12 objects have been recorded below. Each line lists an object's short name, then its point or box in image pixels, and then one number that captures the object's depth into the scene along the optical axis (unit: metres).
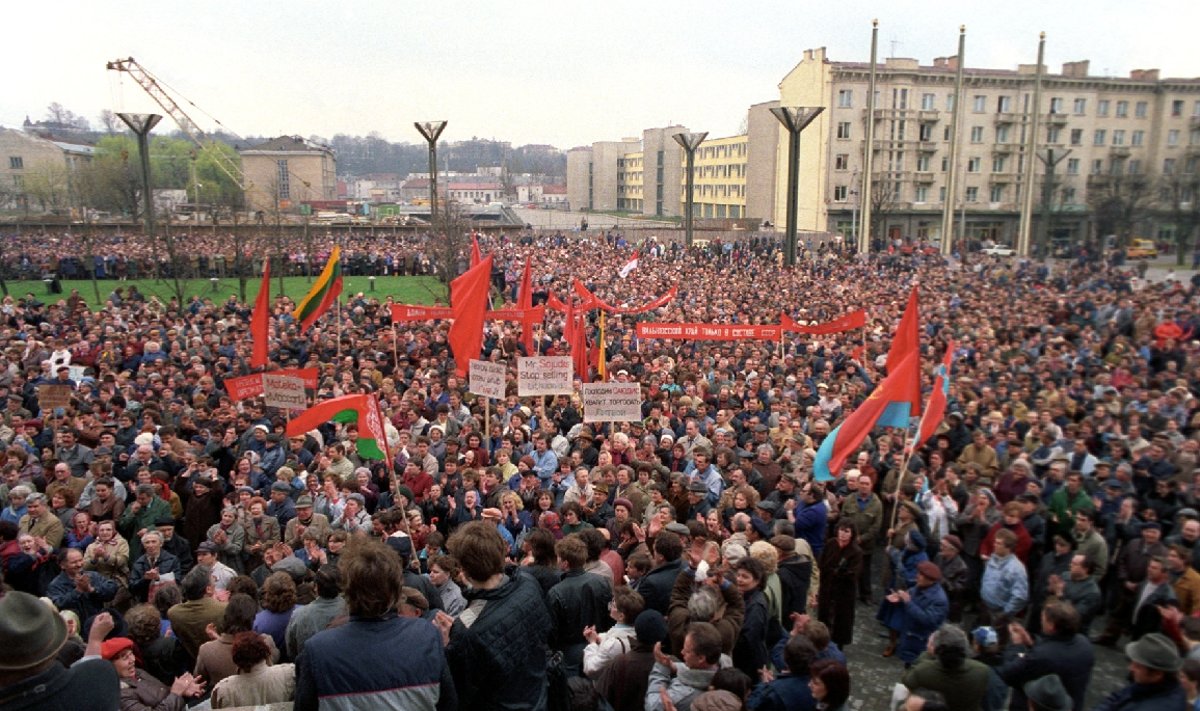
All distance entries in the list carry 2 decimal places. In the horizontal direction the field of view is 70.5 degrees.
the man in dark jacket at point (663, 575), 5.82
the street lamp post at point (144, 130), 28.73
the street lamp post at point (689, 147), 36.75
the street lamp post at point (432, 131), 27.80
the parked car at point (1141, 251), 54.66
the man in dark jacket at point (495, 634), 3.60
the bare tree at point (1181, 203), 53.44
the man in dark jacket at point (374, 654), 3.12
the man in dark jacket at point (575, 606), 4.91
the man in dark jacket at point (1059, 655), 5.32
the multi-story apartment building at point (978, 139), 63.31
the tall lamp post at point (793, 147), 27.38
